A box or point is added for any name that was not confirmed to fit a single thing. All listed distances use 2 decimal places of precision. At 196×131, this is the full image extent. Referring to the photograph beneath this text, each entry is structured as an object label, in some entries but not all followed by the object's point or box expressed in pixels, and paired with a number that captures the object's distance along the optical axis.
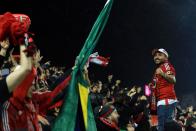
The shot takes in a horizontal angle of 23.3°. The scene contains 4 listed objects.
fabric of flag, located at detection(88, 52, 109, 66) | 4.75
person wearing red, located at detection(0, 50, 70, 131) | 3.61
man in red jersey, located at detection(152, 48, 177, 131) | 6.82
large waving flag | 4.32
